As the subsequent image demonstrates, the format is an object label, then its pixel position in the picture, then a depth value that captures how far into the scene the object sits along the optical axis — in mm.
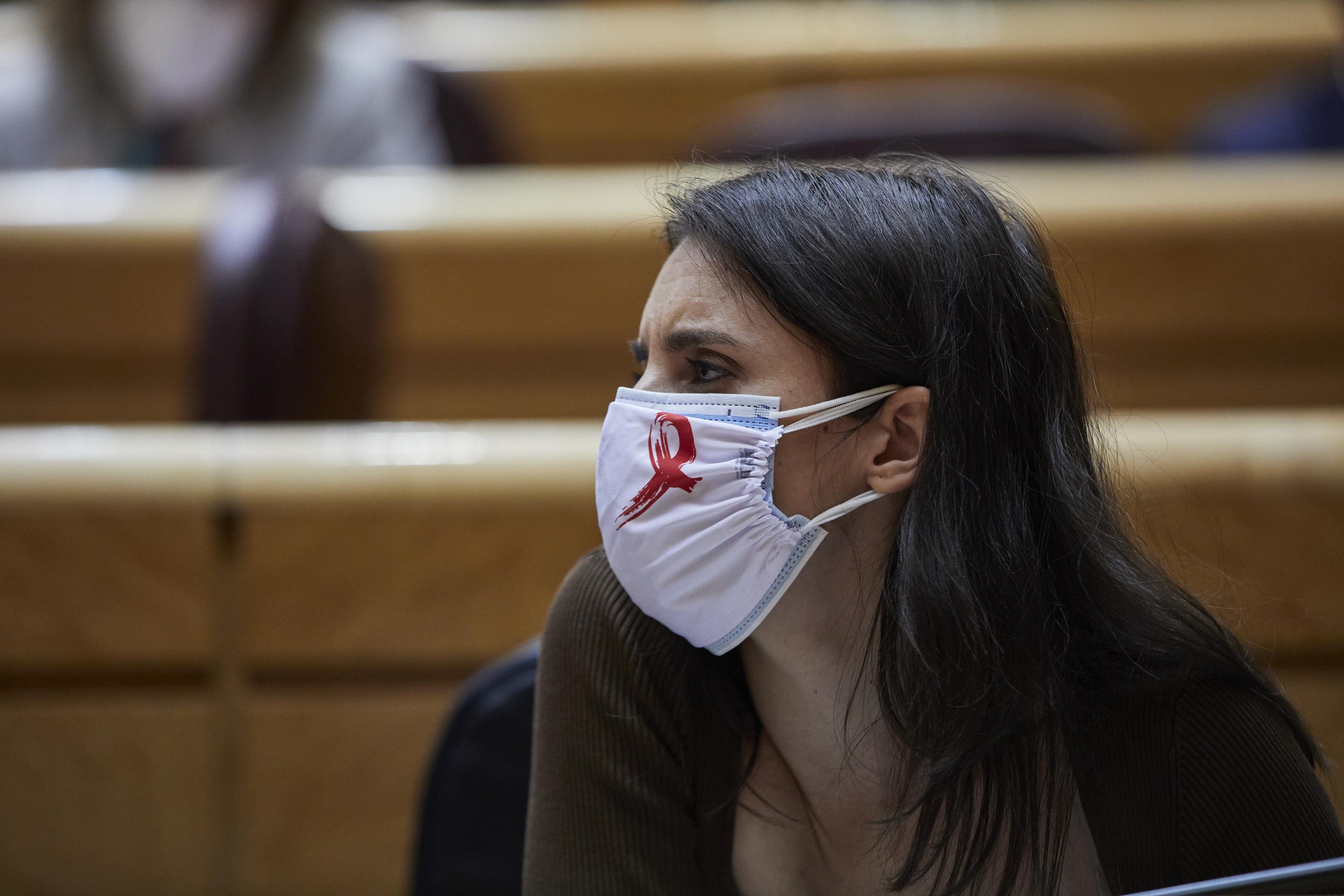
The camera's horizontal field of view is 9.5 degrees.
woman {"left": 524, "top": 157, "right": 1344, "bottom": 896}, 3573
